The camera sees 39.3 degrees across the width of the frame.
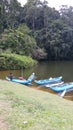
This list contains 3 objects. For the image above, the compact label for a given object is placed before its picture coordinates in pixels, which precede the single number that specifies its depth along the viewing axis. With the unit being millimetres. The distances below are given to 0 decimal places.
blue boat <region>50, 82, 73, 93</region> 7548
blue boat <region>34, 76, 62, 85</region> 8939
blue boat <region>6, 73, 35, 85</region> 8754
